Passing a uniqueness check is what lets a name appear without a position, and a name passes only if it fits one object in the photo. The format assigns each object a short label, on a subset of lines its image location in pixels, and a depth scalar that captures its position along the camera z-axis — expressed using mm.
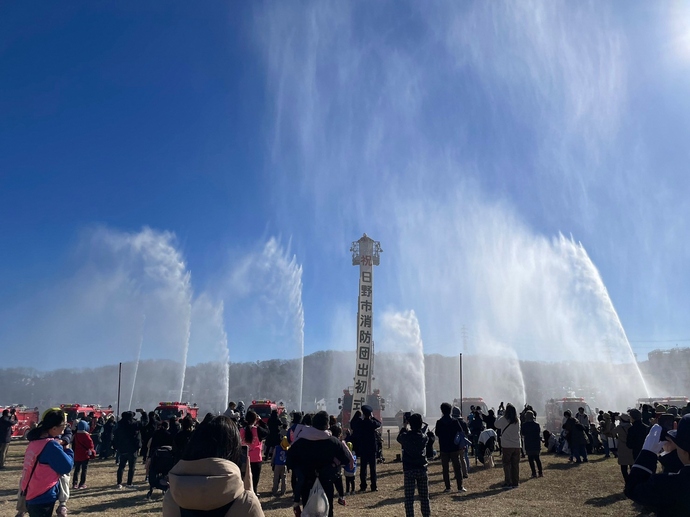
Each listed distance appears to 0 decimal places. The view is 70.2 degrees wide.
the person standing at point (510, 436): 12641
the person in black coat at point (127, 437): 13734
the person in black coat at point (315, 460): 6918
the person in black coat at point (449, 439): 12391
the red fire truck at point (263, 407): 26284
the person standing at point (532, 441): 14867
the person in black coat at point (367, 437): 12461
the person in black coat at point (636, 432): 11219
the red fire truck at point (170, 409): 26075
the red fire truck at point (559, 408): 29845
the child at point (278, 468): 12637
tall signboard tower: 33000
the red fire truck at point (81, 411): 29505
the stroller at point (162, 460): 10047
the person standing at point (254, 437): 10359
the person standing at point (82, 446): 13188
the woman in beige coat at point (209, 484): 3051
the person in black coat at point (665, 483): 3162
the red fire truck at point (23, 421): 31766
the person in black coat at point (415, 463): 9094
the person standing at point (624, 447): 12164
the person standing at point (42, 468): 5355
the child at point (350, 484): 13117
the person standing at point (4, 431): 17688
